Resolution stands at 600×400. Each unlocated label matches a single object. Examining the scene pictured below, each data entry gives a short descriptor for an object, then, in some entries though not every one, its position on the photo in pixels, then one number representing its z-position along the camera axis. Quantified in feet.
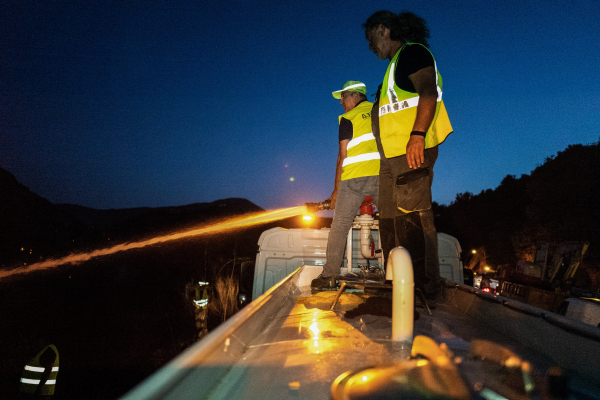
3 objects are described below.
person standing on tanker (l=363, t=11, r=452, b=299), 8.29
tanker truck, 2.60
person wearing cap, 11.24
